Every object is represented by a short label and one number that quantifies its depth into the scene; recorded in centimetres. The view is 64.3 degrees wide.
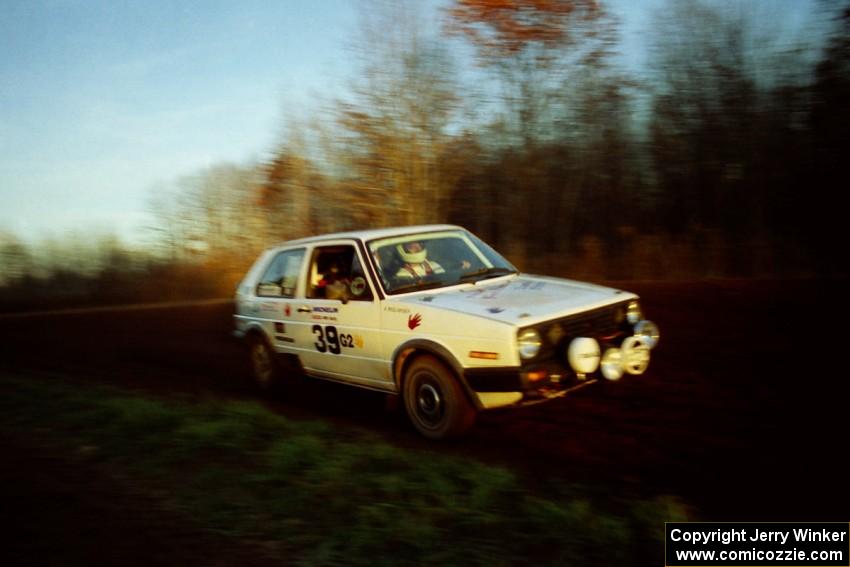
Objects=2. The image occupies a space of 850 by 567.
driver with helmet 640
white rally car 517
